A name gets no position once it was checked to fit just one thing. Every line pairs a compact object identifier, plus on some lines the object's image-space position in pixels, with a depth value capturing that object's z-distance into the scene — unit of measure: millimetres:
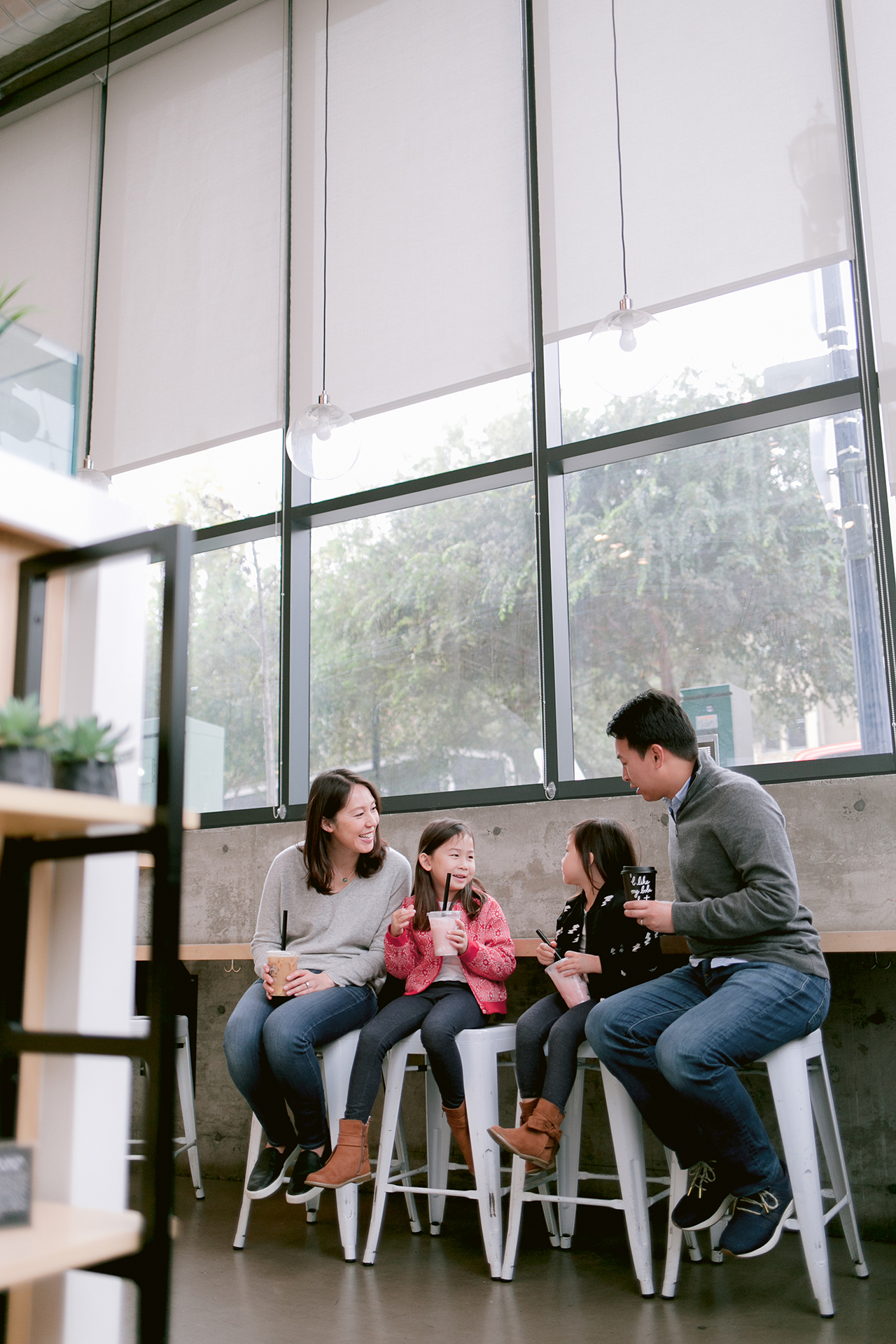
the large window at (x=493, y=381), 3262
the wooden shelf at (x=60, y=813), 1146
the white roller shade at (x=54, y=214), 5070
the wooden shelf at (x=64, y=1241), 1133
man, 2182
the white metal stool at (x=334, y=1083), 2744
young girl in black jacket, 2480
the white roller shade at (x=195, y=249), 4496
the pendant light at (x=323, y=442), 3318
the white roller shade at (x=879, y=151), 3094
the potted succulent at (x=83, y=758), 1284
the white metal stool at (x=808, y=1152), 2164
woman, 2678
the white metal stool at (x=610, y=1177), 2342
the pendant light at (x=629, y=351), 2820
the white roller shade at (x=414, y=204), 3891
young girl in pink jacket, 2631
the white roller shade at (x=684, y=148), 3332
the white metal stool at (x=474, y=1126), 2521
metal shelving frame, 1244
